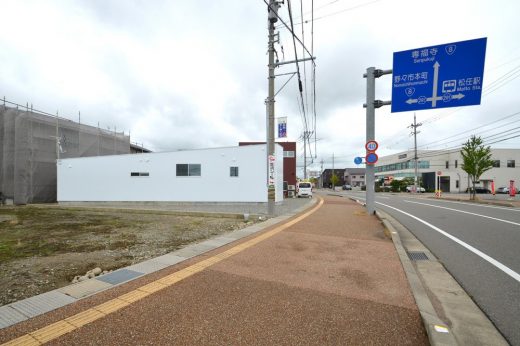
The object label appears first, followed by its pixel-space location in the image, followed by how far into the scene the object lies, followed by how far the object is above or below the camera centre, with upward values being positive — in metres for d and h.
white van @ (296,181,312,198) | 30.25 -1.29
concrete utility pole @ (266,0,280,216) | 11.88 +2.32
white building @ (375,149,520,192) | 54.16 +2.14
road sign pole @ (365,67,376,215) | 12.36 +2.41
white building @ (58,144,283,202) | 19.78 +0.14
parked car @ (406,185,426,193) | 48.78 -1.86
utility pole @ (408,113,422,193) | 44.91 +8.39
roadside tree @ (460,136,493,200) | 25.09 +1.90
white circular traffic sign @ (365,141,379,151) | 12.09 +1.45
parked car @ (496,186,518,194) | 47.16 -1.90
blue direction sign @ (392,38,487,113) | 9.88 +3.88
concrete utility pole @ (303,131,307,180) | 37.05 +3.44
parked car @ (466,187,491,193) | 48.37 -1.96
